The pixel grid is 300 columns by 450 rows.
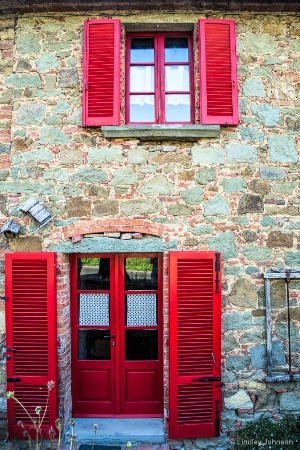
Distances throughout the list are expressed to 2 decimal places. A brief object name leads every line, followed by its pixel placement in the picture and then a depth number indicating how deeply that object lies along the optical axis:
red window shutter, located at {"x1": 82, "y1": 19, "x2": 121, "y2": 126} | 4.46
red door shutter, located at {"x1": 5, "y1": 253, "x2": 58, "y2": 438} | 4.31
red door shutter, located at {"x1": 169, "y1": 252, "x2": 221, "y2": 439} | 4.31
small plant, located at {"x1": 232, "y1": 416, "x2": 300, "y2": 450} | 4.11
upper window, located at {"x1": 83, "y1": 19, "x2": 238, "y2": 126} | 4.48
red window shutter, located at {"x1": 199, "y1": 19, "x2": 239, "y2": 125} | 4.48
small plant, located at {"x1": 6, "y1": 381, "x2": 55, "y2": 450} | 4.17
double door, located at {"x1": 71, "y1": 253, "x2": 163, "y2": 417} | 4.70
